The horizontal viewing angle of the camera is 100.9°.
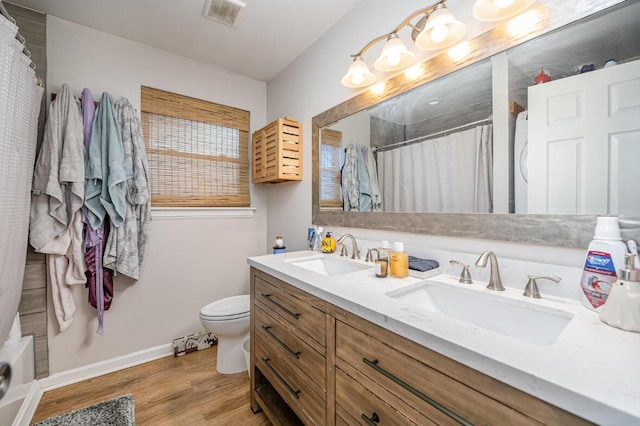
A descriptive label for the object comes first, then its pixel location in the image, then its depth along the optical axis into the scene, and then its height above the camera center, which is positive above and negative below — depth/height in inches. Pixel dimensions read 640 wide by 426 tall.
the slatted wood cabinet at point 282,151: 80.5 +18.6
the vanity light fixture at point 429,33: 37.7 +29.2
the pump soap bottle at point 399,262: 43.4 -9.0
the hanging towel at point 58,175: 63.7 +9.3
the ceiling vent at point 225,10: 63.8 +50.4
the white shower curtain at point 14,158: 44.8 +10.9
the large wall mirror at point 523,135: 30.4 +10.6
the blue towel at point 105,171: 69.7 +10.9
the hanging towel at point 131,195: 73.4 +4.8
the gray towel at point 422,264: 43.4 -9.5
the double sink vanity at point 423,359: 17.7 -13.5
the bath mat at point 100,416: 57.2 -45.6
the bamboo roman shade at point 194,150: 83.6 +20.8
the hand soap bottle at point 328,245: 68.3 -9.3
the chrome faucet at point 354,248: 60.7 -9.0
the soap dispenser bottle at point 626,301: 23.5 -8.8
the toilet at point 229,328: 70.3 -31.7
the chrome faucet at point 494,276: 36.7 -9.7
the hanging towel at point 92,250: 70.7 -10.2
